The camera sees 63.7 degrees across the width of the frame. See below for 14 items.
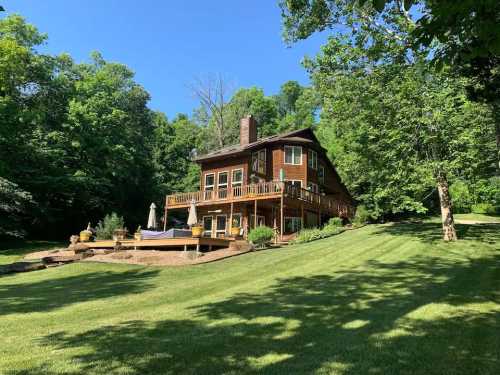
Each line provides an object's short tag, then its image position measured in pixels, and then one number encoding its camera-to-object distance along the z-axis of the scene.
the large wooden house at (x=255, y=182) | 26.22
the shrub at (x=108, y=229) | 22.52
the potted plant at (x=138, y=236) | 19.97
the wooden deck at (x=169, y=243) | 17.75
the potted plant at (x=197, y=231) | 17.28
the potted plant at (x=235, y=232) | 21.32
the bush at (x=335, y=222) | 25.98
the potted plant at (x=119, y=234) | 20.42
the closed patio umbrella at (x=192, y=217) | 20.38
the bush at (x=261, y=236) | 20.22
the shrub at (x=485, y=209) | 35.56
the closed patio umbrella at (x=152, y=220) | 22.27
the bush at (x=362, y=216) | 28.70
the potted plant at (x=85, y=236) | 22.28
